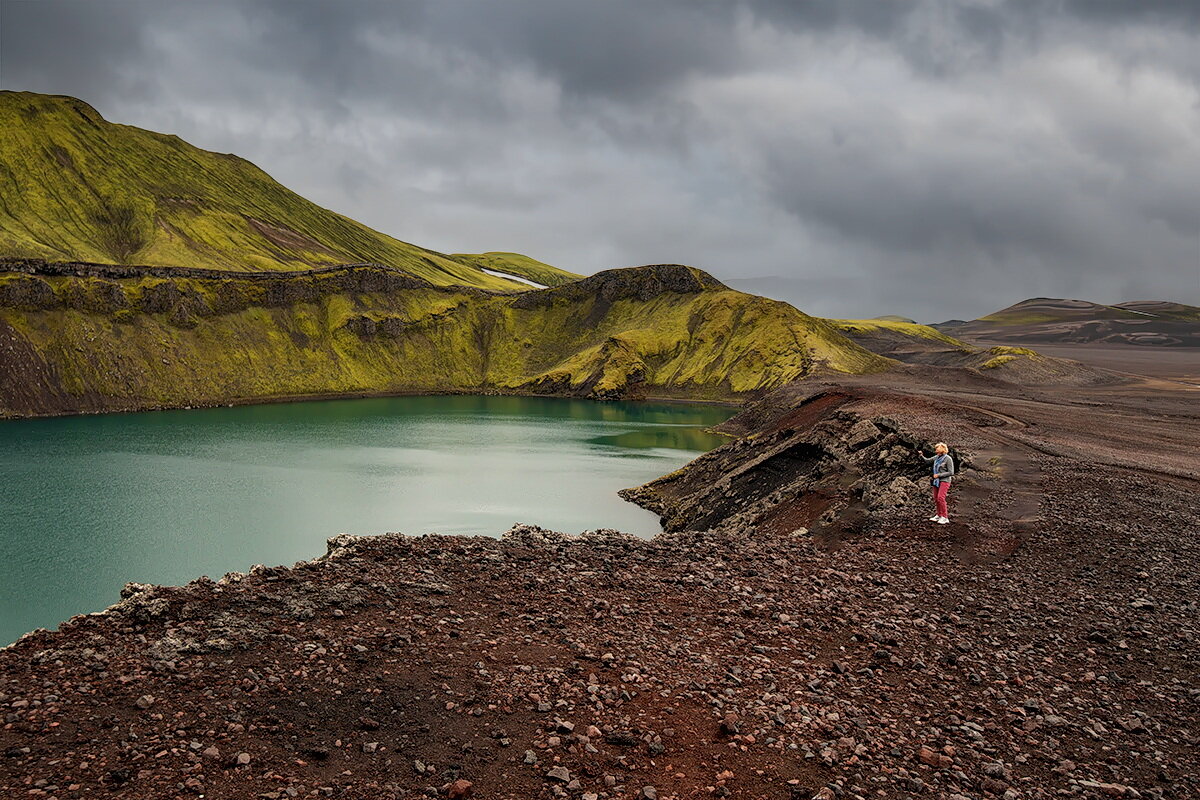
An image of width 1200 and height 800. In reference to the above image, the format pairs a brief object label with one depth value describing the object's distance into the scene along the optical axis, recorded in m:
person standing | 19.28
